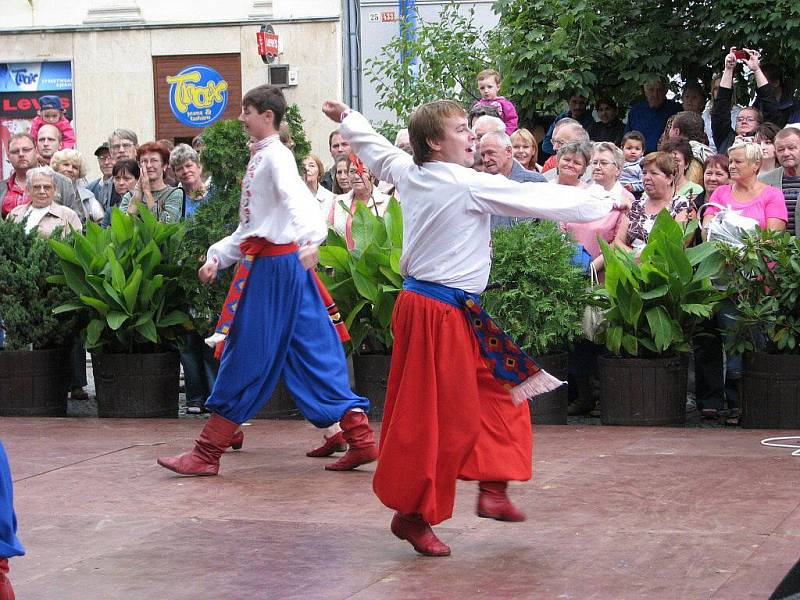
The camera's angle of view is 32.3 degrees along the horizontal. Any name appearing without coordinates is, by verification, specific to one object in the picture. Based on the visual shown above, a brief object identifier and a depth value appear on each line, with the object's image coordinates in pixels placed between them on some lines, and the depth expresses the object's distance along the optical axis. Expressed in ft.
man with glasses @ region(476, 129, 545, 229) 29.07
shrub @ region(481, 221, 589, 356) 28.27
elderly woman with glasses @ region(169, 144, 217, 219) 34.04
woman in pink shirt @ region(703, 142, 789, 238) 29.78
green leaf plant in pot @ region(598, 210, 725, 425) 27.91
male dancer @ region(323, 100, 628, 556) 17.70
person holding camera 35.55
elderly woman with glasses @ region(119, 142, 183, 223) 34.42
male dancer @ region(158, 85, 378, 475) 23.16
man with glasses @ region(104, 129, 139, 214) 39.45
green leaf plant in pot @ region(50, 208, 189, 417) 30.86
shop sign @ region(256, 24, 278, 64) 73.82
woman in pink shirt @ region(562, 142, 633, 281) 30.58
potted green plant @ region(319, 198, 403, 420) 29.25
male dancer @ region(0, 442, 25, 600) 14.89
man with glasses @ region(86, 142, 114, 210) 39.99
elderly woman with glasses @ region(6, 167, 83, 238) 34.40
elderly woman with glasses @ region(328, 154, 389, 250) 32.96
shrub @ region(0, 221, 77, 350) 31.65
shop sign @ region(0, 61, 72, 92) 78.23
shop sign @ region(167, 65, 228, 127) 77.15
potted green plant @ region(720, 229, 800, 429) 27.53
